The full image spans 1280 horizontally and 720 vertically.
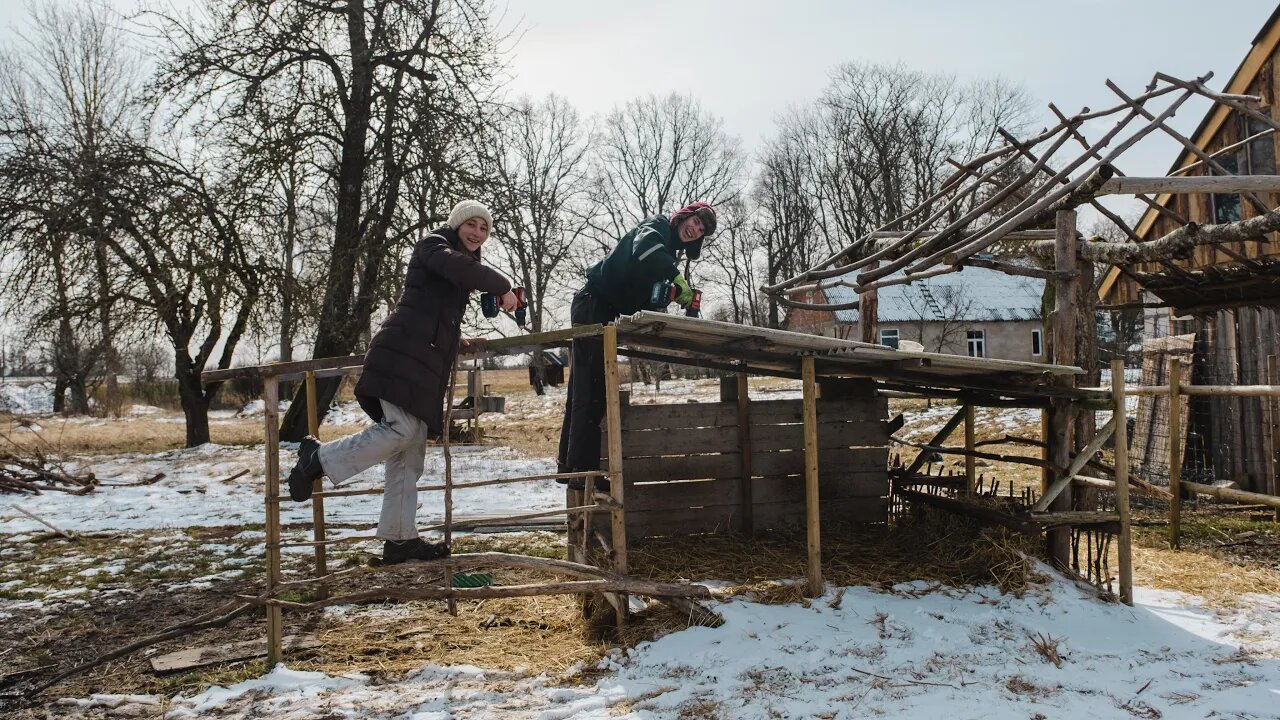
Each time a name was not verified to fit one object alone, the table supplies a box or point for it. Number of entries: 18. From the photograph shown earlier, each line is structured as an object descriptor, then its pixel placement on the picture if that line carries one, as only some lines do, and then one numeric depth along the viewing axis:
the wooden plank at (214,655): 4.81
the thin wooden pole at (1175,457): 7.44
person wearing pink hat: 5.37
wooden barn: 8.99
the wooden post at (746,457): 6.61
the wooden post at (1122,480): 5.58
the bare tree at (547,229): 31.25
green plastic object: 4.80
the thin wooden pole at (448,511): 4.48
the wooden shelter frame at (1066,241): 5.18
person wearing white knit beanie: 4.43
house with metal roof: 37.31
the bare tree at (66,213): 13.40
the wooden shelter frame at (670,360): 4.58
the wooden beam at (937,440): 6.97
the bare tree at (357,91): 14.09
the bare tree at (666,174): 40.09
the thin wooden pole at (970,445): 7.21
